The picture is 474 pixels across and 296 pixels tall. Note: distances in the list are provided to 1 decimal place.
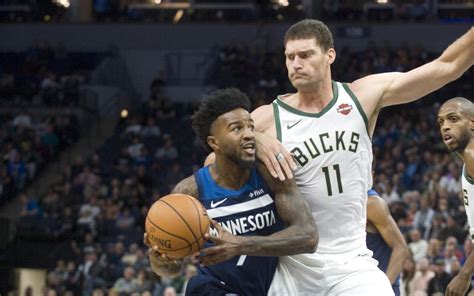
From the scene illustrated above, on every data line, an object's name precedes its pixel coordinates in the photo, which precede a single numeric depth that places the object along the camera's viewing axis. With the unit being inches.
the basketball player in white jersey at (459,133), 281.6
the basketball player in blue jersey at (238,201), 213.6
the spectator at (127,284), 582.2
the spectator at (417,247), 545.6
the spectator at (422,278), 493.4
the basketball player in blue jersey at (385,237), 285.7
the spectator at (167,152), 825.5
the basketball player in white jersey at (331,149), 224.1
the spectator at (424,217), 591.8
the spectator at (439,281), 490.0
